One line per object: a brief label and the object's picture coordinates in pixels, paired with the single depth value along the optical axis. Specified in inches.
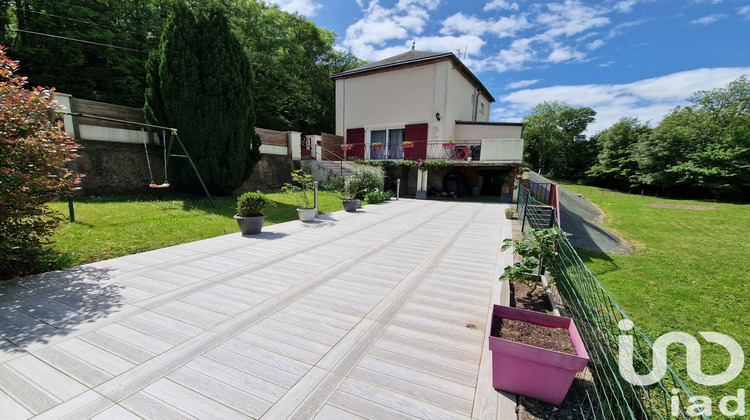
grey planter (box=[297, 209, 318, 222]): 294.2
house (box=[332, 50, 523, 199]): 598.2
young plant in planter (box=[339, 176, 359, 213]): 367.6
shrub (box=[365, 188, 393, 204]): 453.7
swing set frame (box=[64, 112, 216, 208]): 298.4
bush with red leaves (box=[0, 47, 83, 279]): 137.6
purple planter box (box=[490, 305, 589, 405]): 65.8
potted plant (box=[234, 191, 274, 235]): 235.0
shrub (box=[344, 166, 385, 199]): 467.1
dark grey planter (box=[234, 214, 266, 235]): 234.2
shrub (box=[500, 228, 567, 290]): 114.0
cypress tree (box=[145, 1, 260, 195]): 343.0
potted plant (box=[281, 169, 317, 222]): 295.1
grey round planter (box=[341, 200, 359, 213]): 366.9
